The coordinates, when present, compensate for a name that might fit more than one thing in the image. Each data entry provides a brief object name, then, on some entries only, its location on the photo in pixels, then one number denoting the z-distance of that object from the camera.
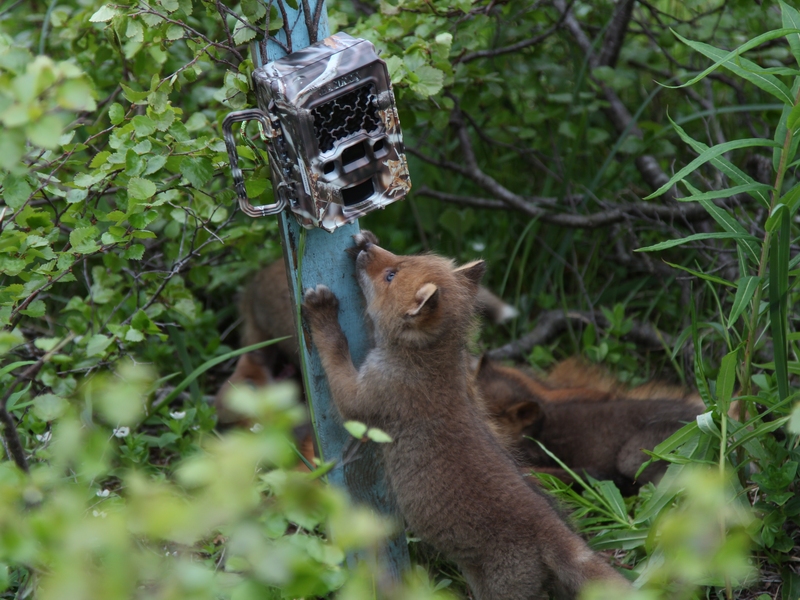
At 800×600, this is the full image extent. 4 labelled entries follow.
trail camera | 4.19
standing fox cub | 4.89
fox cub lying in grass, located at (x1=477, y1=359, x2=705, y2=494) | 6.96
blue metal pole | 4.82
